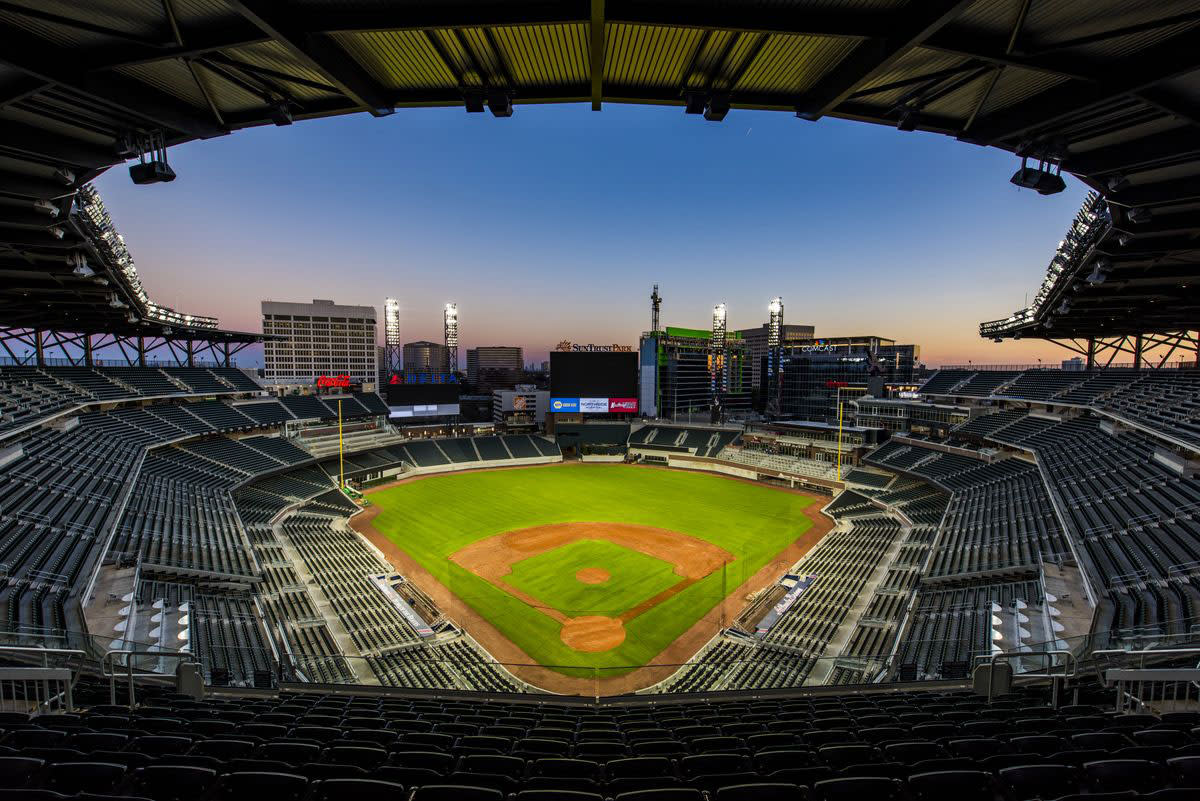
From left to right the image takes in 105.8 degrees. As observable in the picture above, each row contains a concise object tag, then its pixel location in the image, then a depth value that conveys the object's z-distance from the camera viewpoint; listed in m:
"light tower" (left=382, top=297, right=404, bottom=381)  86.38
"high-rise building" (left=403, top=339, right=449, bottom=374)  185.88
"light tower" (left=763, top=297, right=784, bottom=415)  88.01
